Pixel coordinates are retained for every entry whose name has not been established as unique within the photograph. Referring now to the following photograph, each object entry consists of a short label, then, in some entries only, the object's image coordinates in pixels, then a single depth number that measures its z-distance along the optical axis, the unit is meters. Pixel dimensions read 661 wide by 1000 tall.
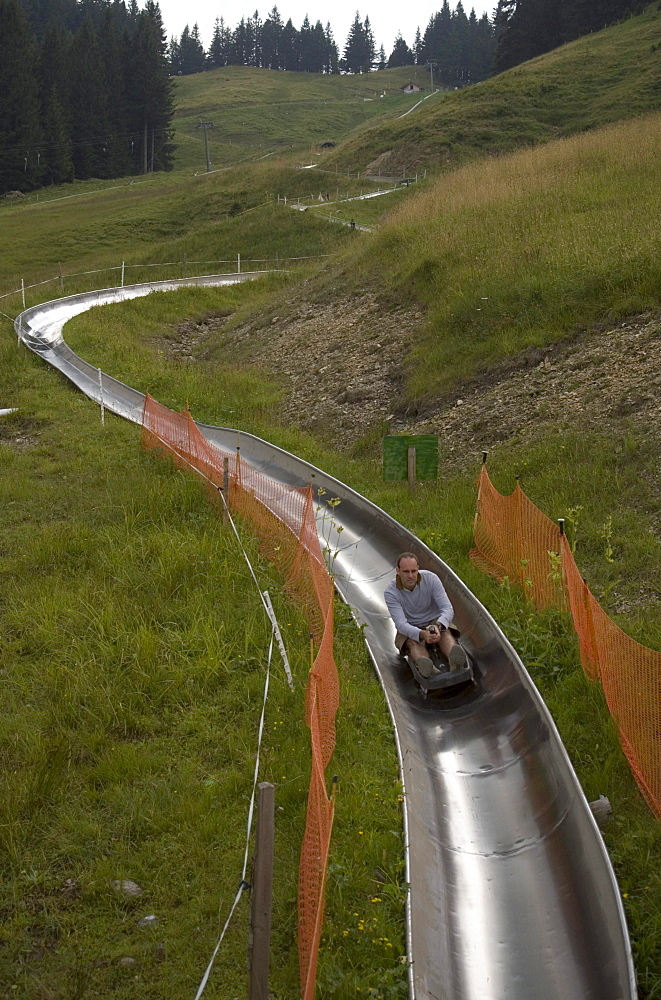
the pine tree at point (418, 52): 149.75
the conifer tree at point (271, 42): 160.88
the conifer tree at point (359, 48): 162.50
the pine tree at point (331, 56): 160.12
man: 8.77
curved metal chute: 5.19
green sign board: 13.73
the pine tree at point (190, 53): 157.50
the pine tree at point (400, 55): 163.75
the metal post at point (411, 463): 13.66
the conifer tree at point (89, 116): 78.75
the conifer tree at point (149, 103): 84.12
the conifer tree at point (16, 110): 70.88
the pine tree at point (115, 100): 80.88
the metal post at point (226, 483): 12.09
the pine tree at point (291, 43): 160.00
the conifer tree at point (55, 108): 73.25
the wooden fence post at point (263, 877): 4.28
